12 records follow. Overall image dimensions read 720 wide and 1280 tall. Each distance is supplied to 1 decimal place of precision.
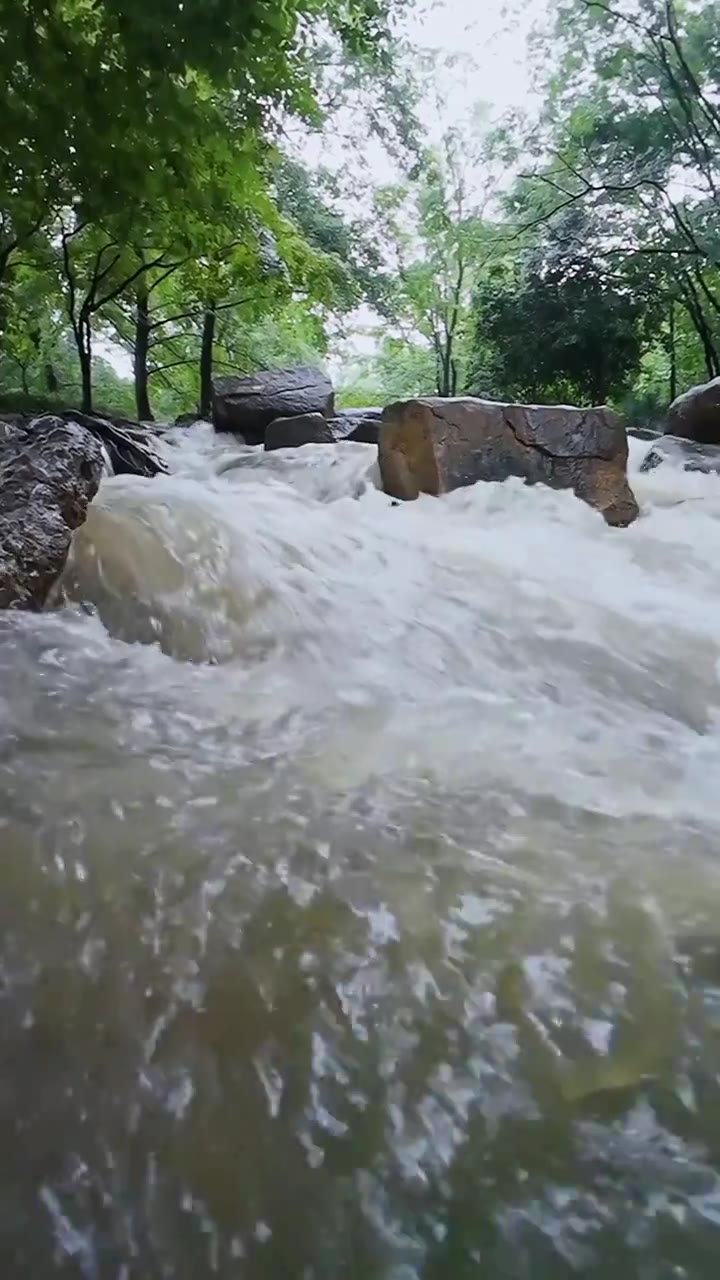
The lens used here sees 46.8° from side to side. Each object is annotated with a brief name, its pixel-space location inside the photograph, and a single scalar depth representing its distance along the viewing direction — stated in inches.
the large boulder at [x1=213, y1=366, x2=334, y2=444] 369.4
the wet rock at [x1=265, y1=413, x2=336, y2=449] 308.7
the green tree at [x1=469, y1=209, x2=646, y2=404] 386.0
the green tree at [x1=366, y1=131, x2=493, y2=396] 489.4
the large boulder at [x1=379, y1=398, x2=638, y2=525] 208.2
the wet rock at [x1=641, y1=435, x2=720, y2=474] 267.6
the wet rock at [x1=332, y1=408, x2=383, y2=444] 315.6
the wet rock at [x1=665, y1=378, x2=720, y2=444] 300.4
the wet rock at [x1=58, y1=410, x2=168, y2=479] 241.3
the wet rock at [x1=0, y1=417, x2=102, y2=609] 122.3
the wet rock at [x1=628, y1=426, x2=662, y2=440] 320.2
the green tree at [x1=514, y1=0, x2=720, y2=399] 374.0
